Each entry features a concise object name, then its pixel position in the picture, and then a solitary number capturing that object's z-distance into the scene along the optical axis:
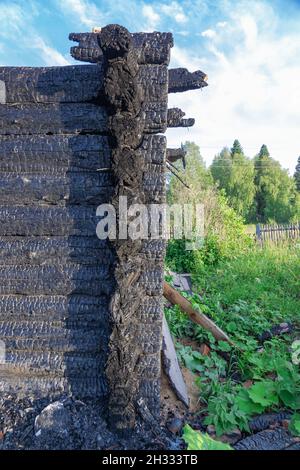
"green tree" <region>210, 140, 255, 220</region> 33.16
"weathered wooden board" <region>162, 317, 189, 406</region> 2.47
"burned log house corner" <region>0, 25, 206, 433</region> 2.11
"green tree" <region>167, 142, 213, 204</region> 11.02
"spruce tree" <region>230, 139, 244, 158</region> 41.28
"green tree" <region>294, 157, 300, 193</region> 39.94
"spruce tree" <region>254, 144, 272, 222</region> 35.34
